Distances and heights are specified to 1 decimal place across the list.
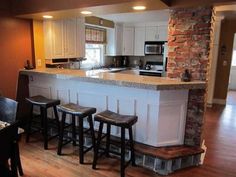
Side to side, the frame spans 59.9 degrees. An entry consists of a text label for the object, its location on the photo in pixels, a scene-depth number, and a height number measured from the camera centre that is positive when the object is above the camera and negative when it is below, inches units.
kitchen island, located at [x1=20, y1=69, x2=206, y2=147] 99.3 -22.9
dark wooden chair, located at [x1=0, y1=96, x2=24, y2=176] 84.7 -23.9
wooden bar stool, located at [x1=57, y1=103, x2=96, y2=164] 103.8 -30.5
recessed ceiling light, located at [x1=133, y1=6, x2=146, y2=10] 104.3 +24.6
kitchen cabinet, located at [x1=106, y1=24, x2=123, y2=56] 252.1 +18.6
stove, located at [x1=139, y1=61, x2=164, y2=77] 241.6 -15.8
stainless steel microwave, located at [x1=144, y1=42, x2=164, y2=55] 245.8 +9.8
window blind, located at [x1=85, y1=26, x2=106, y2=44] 221.6 +22.6
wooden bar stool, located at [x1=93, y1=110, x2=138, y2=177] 93.0 -30.8
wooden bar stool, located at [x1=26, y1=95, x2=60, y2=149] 118.7 -33.0
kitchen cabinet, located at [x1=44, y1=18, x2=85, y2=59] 157.0 +12.8
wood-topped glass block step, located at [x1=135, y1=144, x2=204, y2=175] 99.0 -49.2
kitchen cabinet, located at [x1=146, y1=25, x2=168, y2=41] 244.7 +28.0
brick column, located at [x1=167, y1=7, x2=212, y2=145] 100.9 +3.0
